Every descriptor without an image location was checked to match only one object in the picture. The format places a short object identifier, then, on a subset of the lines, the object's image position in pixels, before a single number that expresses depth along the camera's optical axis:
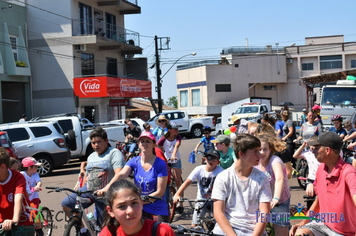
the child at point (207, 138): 11.17
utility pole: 38.41
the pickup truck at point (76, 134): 18.25
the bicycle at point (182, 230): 3.27
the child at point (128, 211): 2.99
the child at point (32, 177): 7.11
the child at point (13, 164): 7.07
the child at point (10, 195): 4.70
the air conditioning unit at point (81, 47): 31.31
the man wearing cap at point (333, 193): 3.98
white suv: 15.68
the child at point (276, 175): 4.68
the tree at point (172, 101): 129.39
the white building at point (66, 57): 31.17
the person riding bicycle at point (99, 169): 5.93
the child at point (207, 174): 6.46
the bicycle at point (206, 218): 6.04
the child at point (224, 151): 8.48
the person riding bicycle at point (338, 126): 11.67
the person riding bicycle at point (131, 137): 14.87
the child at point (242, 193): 3.94
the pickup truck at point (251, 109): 32.22
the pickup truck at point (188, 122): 31.44
